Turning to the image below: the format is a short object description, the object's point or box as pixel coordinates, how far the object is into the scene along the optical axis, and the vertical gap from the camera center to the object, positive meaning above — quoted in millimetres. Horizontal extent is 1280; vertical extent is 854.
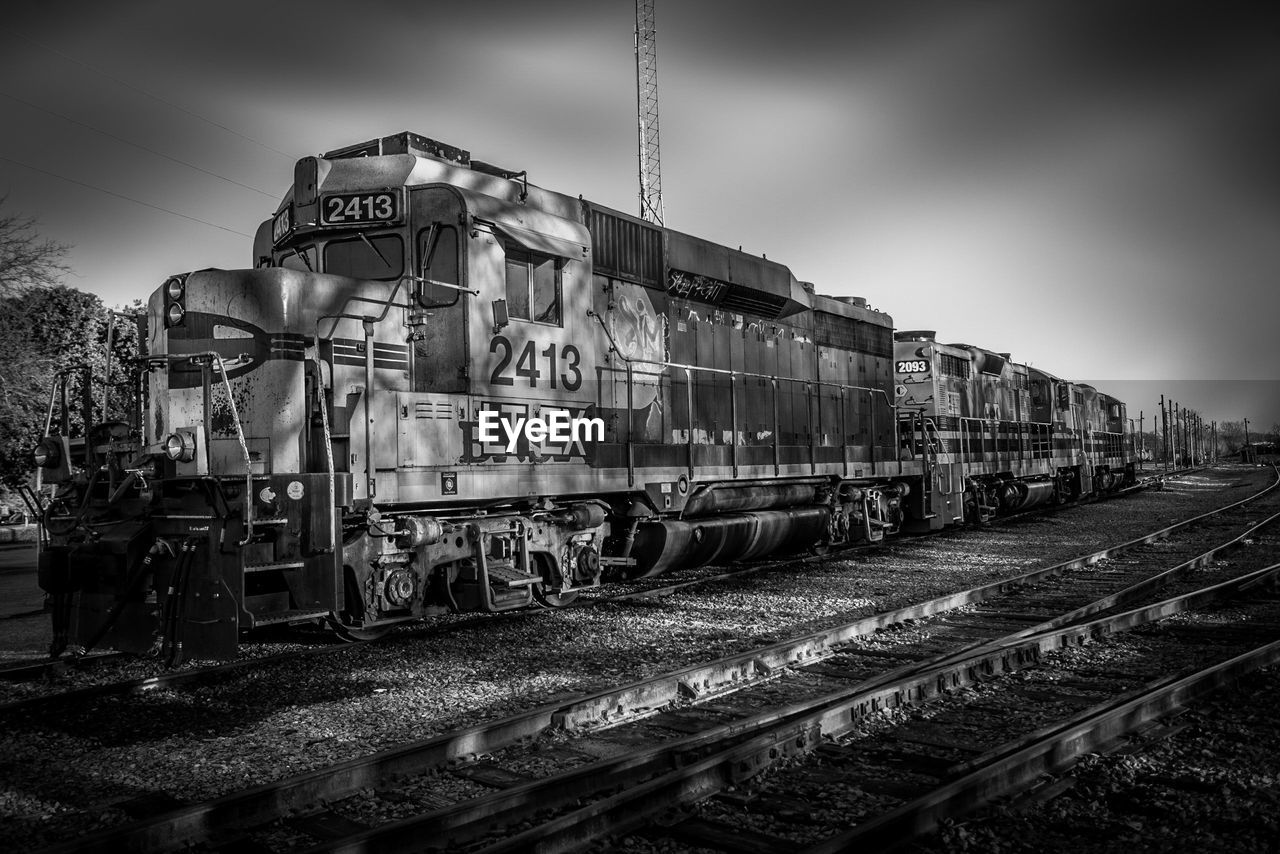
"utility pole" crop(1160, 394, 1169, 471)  62328 +1388
